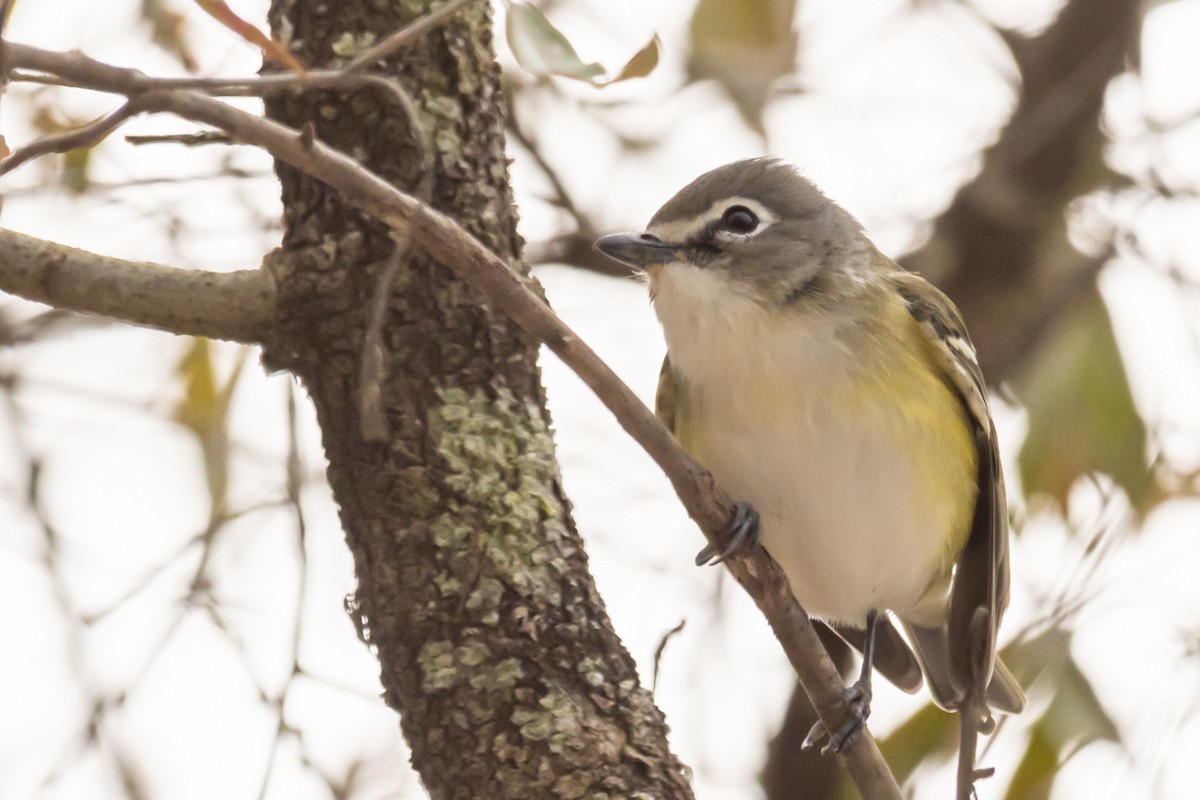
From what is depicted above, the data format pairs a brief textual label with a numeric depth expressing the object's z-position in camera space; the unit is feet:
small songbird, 19.39
